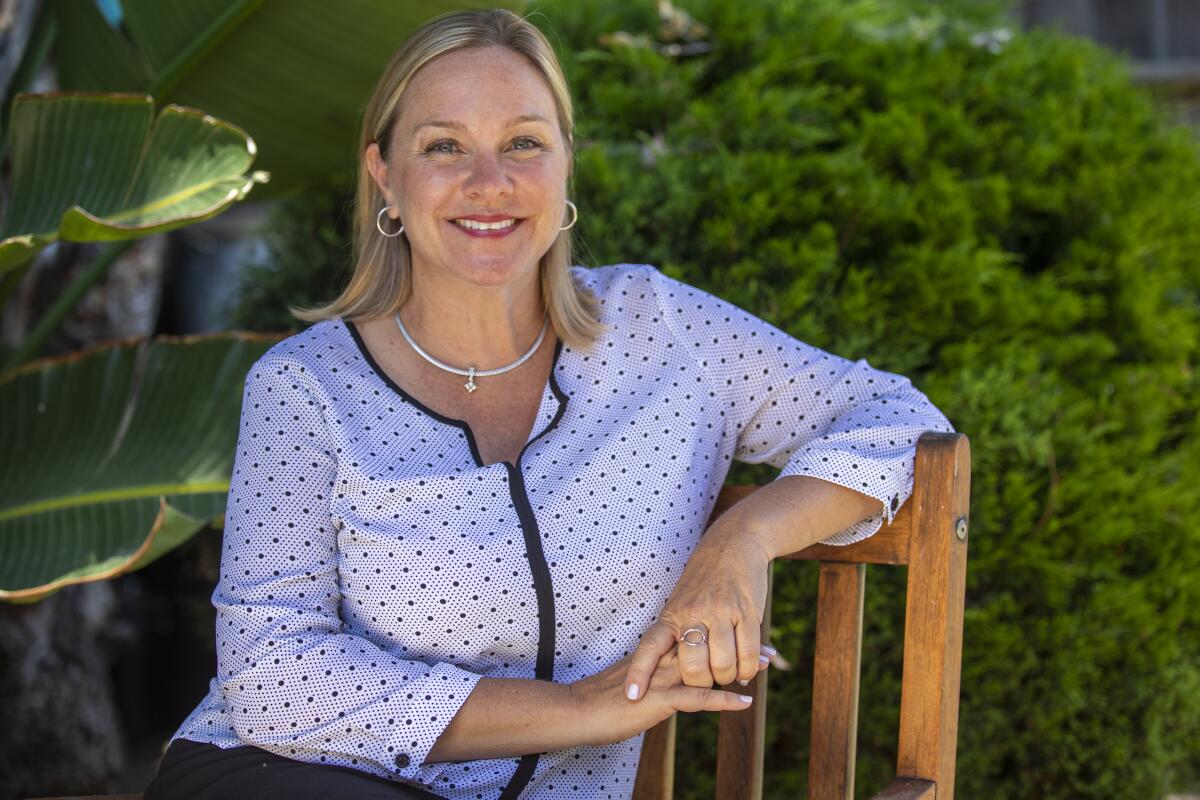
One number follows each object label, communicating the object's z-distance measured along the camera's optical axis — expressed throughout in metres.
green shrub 2.73
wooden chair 2.26
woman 2.25
